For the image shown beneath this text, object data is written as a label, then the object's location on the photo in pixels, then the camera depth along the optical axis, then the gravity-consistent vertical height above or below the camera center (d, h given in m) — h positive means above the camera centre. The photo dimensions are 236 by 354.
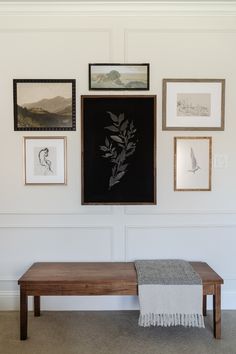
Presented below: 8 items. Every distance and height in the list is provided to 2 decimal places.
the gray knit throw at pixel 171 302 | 2.27 -1.01
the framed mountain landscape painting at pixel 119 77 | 2.71 +0.78
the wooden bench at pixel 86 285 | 2.30 -0.89
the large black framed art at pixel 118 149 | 2.71 +0.14
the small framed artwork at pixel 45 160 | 2.75 +0.04
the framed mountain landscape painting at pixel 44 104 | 2.72 +0.54
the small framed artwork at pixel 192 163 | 2.76 +0.02
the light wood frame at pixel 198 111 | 2.74 +0.54
